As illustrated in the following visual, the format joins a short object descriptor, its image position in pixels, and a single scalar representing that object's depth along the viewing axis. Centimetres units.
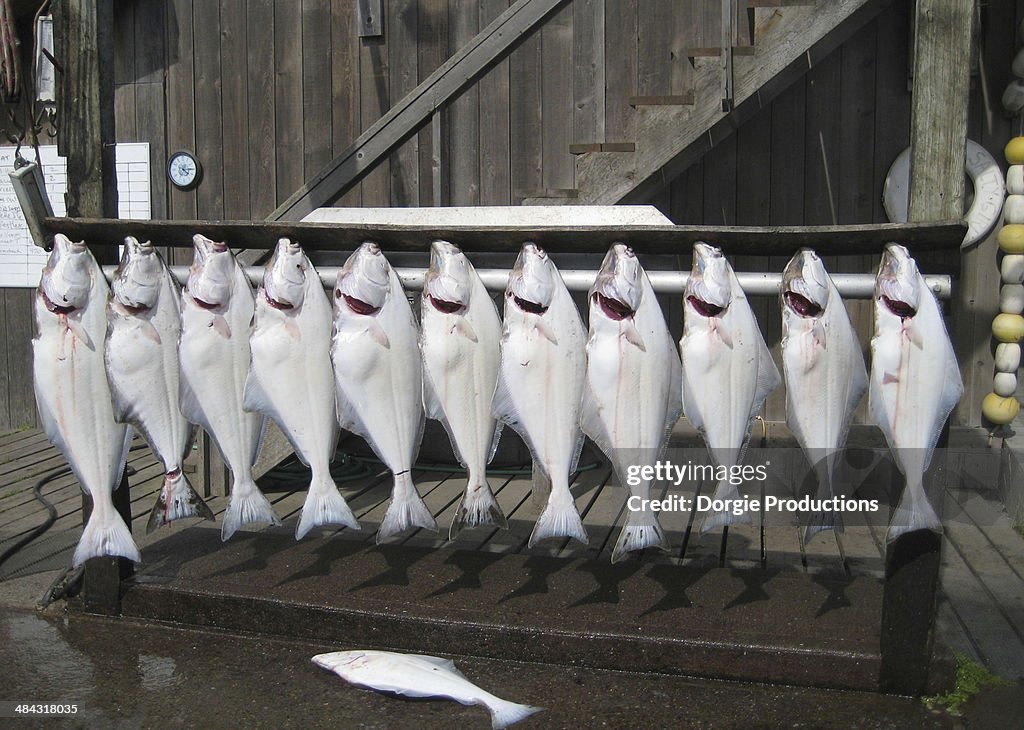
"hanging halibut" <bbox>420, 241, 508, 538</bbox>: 283
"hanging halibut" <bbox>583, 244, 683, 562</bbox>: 272
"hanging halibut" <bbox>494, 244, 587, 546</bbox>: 276
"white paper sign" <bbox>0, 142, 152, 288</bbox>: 796
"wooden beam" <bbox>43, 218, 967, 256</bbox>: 274
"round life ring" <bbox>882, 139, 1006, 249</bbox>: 602
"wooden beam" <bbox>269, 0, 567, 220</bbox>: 567
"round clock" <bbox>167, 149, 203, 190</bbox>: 733
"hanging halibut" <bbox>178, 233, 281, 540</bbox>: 295
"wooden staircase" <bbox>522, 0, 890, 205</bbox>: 479
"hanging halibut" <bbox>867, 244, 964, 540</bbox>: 264
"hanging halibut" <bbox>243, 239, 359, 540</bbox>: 289
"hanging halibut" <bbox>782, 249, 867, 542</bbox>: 267
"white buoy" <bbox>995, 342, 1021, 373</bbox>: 579
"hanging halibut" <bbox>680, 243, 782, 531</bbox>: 270
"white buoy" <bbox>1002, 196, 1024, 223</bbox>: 575
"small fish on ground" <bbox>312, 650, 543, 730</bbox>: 279
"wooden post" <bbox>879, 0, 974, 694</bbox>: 274
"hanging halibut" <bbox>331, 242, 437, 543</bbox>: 284
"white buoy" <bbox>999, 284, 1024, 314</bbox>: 580
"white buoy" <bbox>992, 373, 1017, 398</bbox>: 583
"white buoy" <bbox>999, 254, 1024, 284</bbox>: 575
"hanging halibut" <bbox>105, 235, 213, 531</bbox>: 297
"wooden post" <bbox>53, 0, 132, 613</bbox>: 349
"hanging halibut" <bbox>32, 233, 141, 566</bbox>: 305
